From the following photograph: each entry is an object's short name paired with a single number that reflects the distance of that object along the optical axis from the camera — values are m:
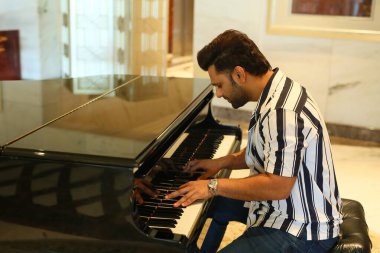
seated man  1.68
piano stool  1.78
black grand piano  1.59
